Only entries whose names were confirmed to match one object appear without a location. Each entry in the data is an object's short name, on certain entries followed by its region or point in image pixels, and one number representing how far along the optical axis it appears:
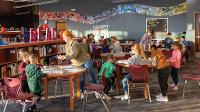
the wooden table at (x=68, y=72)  5.30
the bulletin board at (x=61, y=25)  17.06
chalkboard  15.04
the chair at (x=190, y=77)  6.40
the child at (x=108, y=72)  6.43
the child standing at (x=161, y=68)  6.27
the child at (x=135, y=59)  6.29
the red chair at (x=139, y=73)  5.98
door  14.14
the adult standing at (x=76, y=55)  6.07
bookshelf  7.36
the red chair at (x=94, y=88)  5.46
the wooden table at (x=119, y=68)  6.40
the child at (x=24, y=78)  5.71
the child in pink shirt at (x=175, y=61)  7.14
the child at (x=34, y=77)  5.18
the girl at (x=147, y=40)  10.03
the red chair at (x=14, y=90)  4.97
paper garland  14.80
